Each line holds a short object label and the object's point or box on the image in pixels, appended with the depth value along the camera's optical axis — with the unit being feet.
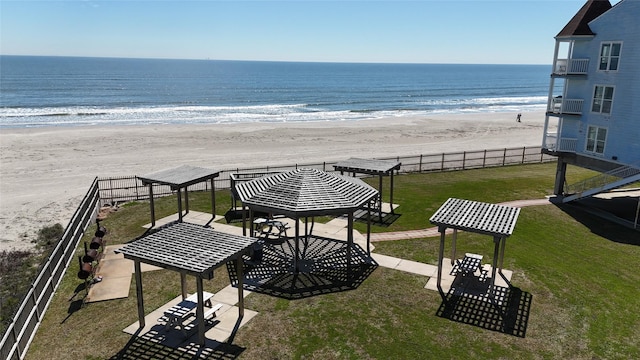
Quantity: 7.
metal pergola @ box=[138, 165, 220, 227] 65.31
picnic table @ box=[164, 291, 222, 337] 40.09
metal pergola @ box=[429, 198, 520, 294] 46.80
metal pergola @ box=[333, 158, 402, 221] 71.27
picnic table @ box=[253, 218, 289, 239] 63.21
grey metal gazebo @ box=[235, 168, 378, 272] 49.55
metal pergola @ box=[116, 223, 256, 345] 37.76
